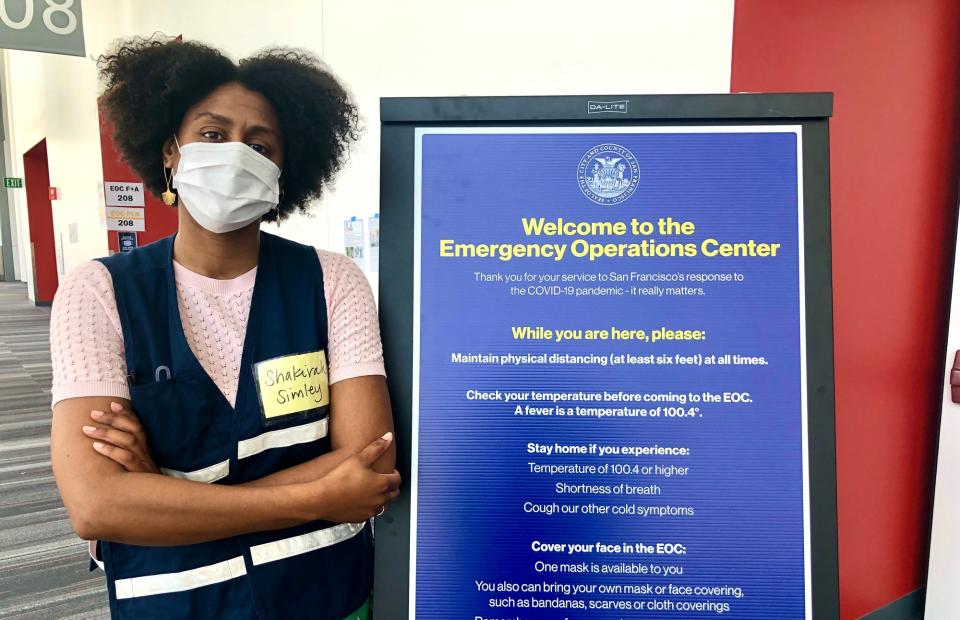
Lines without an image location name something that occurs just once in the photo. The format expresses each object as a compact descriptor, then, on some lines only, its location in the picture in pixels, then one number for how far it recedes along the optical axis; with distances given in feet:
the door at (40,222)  38.99
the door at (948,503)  5.58
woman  2.87
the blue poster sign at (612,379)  3.22
